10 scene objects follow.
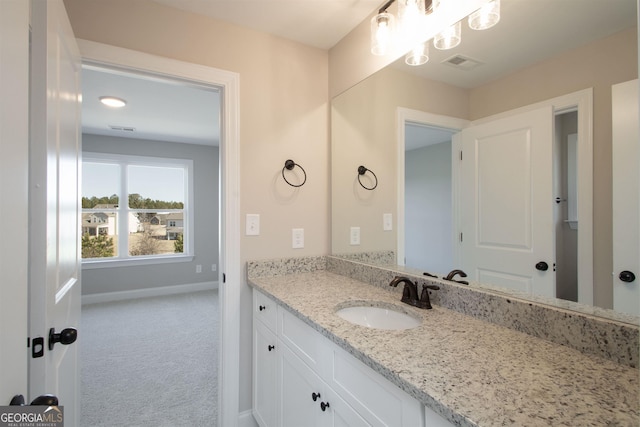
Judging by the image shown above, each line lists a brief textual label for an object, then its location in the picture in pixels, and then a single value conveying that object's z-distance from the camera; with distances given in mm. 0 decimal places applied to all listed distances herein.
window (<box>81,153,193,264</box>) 4477
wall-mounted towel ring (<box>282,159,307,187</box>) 1920
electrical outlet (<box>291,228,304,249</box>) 1970
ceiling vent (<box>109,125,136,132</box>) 4051
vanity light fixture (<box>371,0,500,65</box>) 1203
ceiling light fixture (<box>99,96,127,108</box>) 3057
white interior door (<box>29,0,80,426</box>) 782
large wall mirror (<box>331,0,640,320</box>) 875
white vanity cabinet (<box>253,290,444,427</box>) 801
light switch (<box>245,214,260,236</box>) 1821
